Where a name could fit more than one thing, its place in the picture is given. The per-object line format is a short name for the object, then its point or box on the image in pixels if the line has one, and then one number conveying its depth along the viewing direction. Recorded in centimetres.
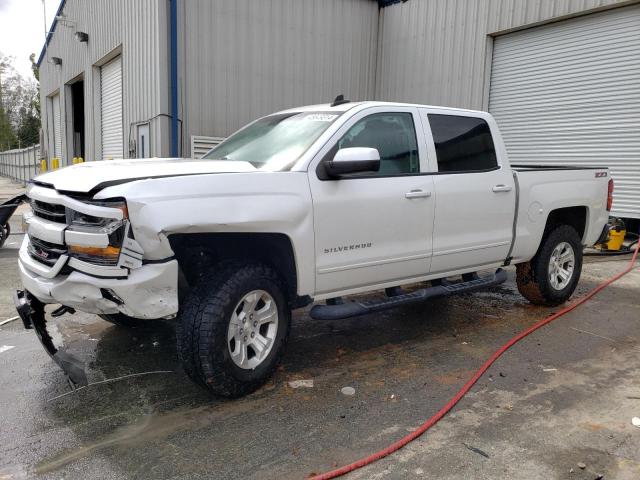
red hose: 281
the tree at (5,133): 6072
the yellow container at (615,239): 956
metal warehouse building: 1023
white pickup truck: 314
